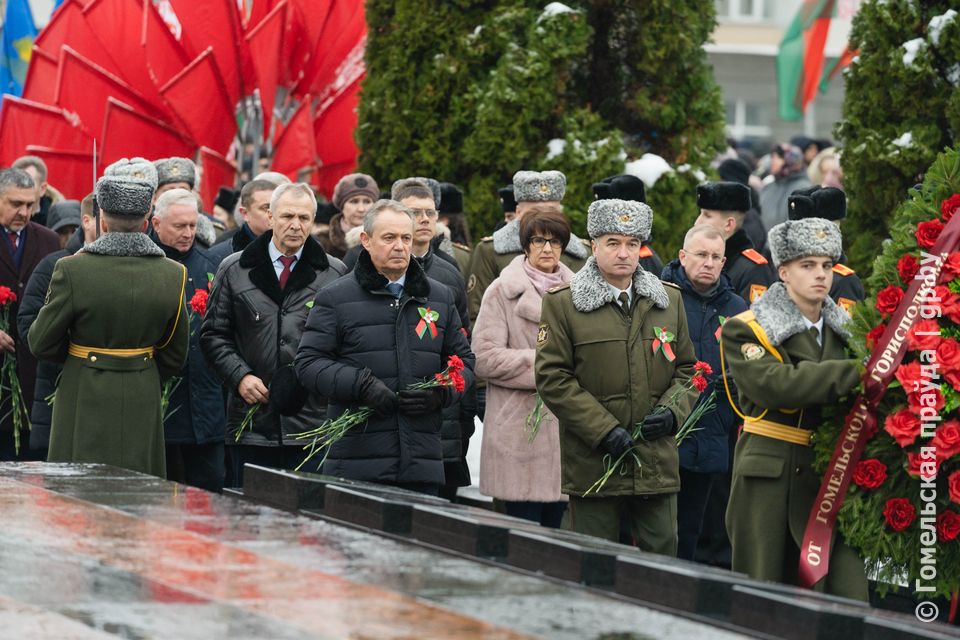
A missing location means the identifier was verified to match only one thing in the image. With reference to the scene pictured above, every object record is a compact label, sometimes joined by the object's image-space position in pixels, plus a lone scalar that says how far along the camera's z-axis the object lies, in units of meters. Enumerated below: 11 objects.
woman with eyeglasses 16.51
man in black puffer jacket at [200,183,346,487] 15.94
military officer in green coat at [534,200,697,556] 14.03
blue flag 44.08
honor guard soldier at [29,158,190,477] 15.30
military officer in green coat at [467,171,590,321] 18.89
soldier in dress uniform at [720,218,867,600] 12.38
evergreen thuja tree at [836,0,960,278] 18.52
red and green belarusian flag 42.47
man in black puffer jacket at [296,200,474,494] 14.39
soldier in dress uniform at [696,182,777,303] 18.61
